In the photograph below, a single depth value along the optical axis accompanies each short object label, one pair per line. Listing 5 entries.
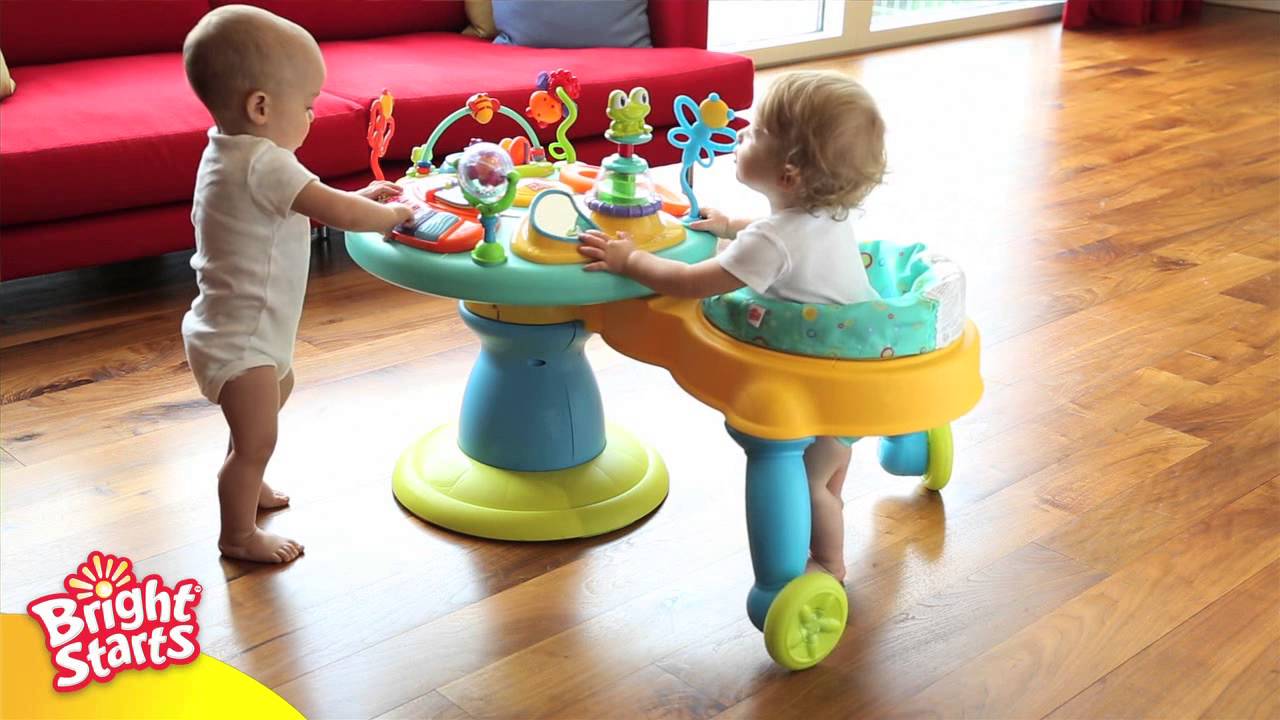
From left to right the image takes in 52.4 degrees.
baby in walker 1.32
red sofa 2.12
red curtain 5.15
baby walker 1.35
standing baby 1.38
